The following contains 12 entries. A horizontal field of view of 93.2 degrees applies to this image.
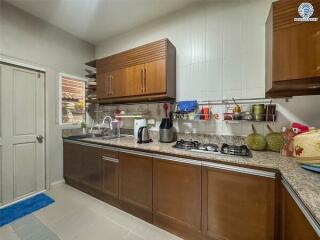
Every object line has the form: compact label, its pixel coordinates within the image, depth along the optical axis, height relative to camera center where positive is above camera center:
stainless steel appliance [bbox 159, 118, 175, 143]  2.08 -0.17
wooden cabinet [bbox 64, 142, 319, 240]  1.11 -0.72
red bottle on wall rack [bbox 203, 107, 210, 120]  1.95 +0.07
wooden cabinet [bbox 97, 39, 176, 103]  2.03 +0.65
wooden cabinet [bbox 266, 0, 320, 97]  1.11 +0.55
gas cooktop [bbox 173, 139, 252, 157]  1.41 -0.31
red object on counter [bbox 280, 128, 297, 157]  1.35 -0.22
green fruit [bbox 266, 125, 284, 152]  1.49 -0.23
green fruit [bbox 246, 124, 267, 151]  1.56 -0.24
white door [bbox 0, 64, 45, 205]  2.08 -0.22
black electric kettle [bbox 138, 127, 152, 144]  2.09 -0.23
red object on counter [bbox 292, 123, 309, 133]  1.38 -0.08
